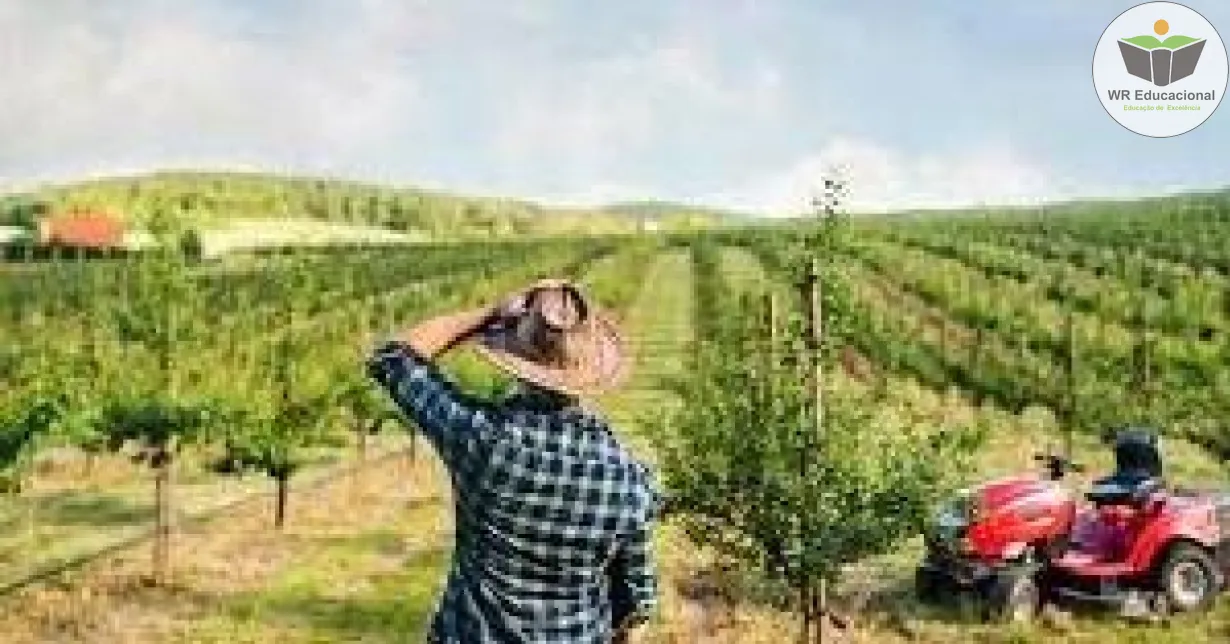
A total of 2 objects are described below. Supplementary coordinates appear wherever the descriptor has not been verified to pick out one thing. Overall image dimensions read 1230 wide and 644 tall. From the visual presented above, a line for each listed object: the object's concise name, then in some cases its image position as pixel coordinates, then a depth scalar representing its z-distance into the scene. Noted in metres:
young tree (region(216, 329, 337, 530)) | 18.22
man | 4.57
